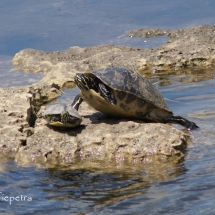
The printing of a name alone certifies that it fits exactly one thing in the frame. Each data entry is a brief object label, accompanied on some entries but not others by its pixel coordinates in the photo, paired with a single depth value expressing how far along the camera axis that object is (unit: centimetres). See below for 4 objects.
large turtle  1220
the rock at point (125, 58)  2006
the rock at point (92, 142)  1142
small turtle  1170
